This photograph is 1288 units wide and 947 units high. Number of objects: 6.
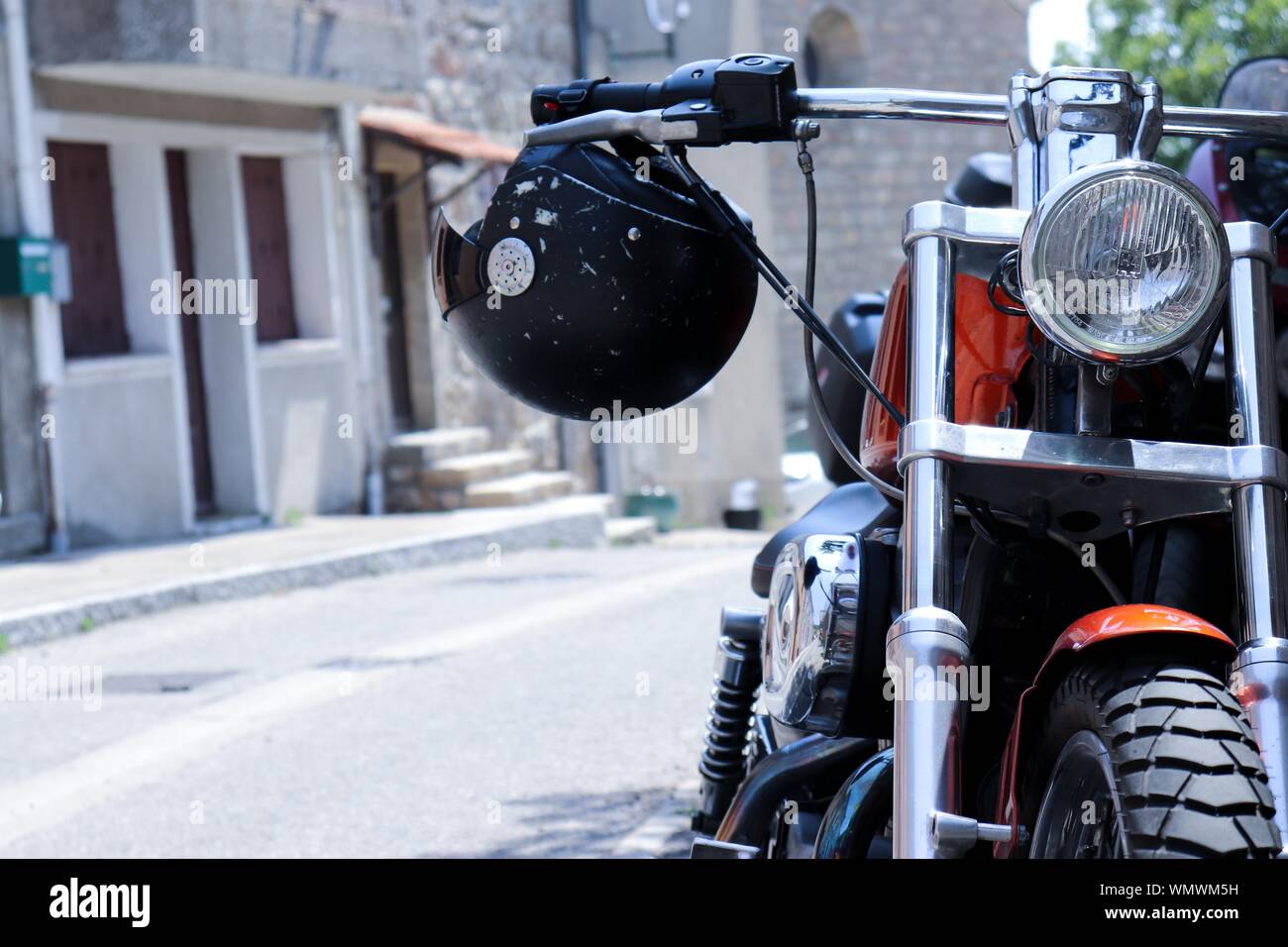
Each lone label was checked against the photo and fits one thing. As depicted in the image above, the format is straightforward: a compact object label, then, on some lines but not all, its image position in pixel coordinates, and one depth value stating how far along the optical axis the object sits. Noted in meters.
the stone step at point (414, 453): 16.59
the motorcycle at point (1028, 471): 1.94
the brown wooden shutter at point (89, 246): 13.20
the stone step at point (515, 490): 16.53
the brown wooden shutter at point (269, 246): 15.56
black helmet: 2.40
